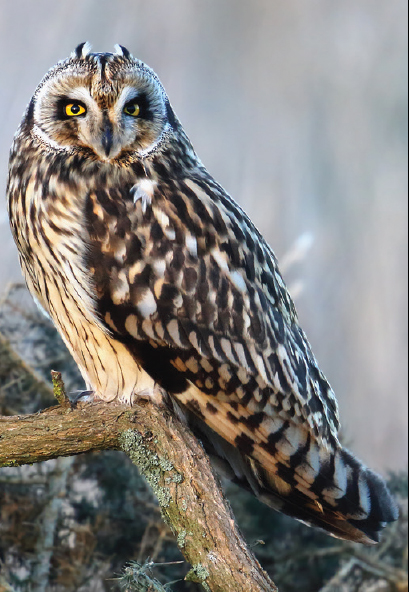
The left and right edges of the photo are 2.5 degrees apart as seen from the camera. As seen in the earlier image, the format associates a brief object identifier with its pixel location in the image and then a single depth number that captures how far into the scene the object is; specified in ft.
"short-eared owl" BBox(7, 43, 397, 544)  19.27
